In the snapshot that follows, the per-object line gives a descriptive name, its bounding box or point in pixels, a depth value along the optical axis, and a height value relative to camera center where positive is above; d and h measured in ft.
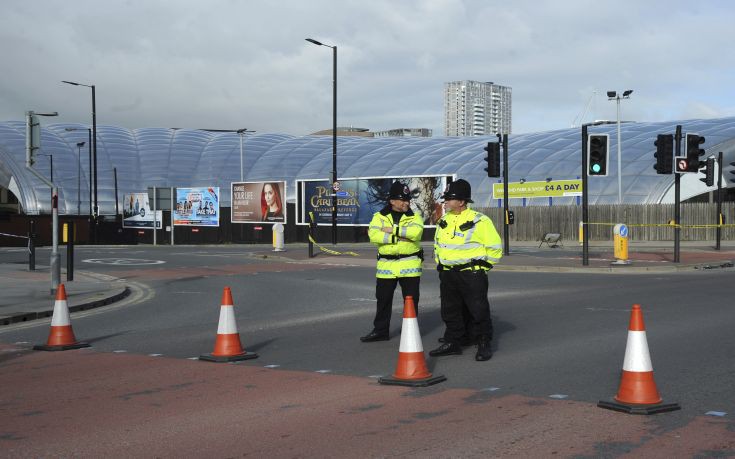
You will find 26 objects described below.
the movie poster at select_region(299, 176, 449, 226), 147.95 +3.62
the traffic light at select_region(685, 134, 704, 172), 81.92 +6.24
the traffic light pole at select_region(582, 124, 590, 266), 79.77 +2.11
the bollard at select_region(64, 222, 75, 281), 67.26 -2.39
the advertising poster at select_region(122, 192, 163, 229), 190.39 +1.06
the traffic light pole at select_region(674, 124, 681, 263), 83.56 +1.34
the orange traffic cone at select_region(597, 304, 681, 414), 20.56 -3.94
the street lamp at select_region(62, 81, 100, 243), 173.00 +19.43
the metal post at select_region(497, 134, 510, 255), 100.21 +1.56
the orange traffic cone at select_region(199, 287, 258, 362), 30.14 -4.37
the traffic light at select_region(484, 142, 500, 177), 99.25 +6.87
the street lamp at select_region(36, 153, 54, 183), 232.92 +16.55
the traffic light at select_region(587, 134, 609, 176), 78.89 +5.64
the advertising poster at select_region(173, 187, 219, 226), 181.47 +2.31
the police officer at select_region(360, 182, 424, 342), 31.89 -1.21
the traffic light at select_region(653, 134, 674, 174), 83.30 +6.35
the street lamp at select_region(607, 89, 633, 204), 164.66 +12.87
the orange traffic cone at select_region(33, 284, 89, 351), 34.09 -4.53
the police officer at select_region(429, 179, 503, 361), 28.86 -1.57
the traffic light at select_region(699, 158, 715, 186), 108.92 +5.78
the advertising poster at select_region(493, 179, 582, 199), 181.47 +6.37
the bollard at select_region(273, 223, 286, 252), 120.78 -2.74
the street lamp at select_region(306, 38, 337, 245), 142.41 +12.48
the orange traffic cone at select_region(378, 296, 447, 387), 24.49 -4.14
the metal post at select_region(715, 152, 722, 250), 109.29 +2.19
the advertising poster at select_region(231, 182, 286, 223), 169.78 +3.19
